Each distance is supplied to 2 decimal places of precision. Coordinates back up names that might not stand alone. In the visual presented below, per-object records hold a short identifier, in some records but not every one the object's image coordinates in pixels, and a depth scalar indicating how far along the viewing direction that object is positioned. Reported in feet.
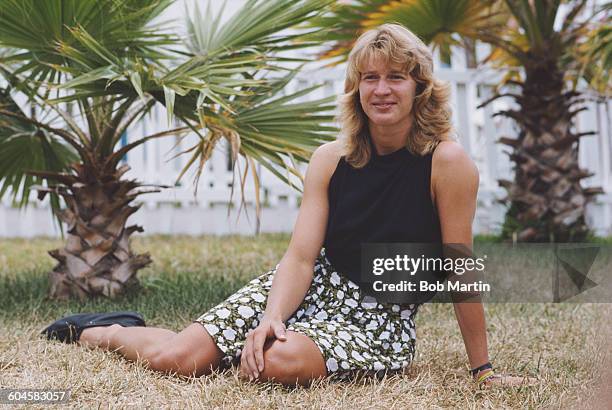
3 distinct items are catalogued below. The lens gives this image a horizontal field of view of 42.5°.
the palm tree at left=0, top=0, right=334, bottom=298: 9.71
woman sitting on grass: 7.31
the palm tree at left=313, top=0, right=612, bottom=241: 16.28
